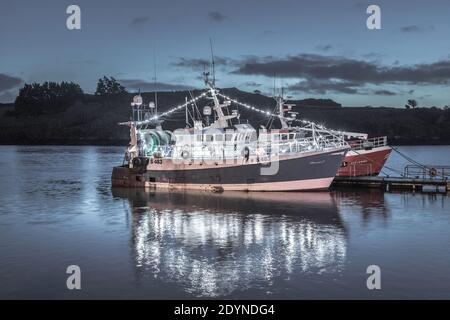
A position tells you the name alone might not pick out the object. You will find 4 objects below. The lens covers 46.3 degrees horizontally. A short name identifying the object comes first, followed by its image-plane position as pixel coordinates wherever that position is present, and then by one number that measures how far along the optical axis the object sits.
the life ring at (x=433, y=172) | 46.00
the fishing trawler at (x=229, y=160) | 42.88
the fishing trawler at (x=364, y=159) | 52.06
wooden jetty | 45.00
